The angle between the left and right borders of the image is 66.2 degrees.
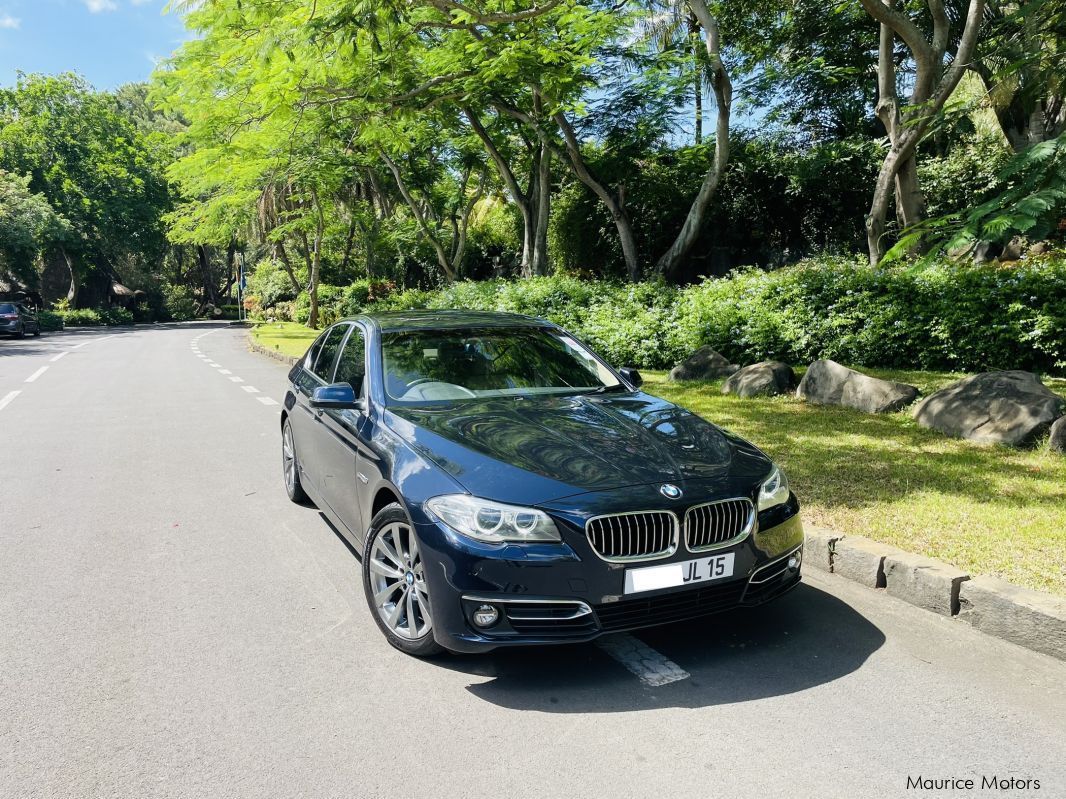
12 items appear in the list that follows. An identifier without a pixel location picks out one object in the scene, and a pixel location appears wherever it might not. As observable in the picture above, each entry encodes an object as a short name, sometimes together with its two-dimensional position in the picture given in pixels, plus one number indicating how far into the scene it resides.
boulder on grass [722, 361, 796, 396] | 10.42
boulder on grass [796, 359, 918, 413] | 8.83
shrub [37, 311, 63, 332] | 45.00
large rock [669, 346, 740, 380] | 12.24
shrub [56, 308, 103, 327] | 50.78
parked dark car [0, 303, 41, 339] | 34.31
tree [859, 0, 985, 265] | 11.30
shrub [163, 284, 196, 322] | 65.50
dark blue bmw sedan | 3.29
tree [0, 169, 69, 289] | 42.66
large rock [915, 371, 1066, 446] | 7.17
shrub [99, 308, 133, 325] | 54.51
